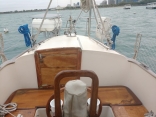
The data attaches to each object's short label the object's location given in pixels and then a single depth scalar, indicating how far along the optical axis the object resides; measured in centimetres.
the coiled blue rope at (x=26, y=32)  323
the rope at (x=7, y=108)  147
